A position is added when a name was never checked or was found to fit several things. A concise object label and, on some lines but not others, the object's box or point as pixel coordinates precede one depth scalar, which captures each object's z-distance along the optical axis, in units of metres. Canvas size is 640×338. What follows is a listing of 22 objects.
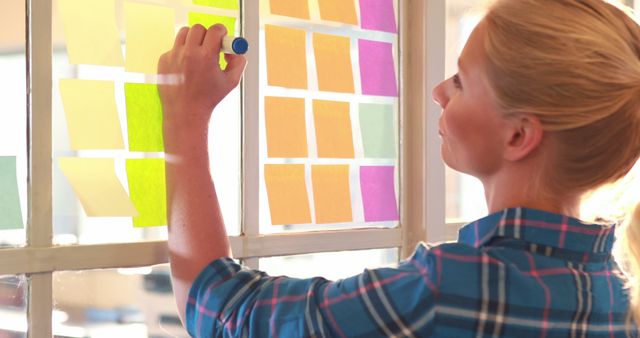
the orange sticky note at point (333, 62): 1.70
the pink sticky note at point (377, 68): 1.76
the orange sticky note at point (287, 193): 1.65
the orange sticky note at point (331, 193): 1.70
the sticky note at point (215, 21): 1.55
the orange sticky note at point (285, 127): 1.64
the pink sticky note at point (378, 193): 1.77
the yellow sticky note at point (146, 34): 1.50
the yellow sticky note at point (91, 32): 1.45
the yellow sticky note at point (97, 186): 1.46
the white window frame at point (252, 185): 1.42
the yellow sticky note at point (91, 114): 1.45
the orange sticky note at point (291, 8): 1.65
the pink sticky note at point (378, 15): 1.76
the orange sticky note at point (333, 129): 1.70
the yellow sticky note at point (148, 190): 1.51
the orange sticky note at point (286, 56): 1.64
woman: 1.37
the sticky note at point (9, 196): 1.40
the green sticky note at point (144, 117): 1.50
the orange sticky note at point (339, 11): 1.71
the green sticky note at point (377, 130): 1.77
